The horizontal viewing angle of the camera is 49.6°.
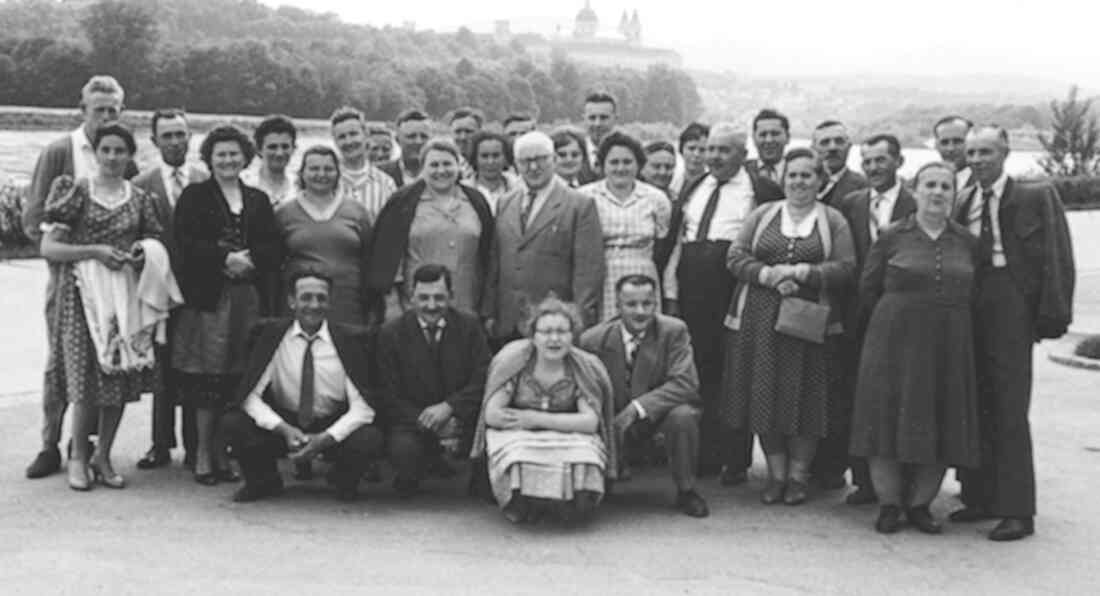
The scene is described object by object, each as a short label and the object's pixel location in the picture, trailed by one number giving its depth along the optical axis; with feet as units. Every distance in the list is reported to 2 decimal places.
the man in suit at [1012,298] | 17.30
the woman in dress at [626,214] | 20.27
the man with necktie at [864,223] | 19.17
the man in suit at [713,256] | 20.04
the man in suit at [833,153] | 20.29
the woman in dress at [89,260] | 18.76
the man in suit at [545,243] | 19.77
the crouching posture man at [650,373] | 18.51
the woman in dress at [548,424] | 17.34
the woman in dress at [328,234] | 19.58
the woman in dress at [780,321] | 18.70
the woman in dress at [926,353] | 17.30
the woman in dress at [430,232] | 19.86
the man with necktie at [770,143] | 21.49
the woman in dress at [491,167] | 21.80
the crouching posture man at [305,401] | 18.25
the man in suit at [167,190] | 19.90
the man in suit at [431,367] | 18.78
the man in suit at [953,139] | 19.74
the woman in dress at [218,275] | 19.19
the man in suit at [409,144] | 23.02
